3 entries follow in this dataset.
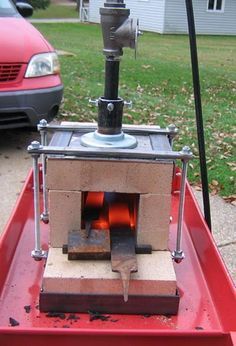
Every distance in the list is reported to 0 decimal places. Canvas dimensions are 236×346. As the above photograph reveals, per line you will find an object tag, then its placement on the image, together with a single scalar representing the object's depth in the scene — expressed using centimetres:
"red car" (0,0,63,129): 550
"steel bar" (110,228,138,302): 222
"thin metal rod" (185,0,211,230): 266
